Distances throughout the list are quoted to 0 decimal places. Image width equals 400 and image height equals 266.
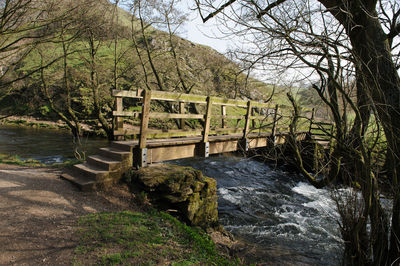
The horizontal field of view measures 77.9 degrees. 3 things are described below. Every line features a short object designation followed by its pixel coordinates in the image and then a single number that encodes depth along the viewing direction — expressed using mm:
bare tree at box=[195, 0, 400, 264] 3316
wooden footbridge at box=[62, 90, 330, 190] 5648
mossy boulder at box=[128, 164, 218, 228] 5766
